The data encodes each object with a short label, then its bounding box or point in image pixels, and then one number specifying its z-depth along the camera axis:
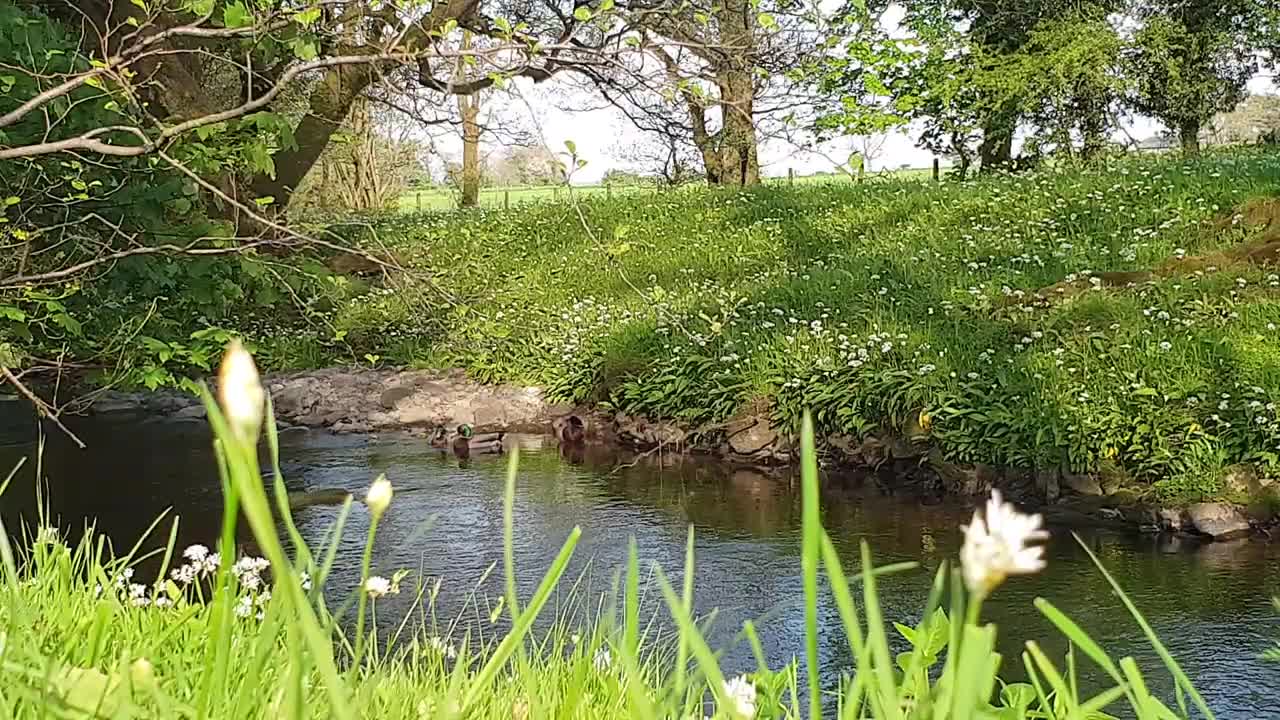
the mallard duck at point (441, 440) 9.82
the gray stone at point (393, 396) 11.05
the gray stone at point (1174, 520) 6.88
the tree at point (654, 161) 19.01
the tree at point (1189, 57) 18.88
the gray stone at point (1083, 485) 7.35
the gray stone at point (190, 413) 10.96
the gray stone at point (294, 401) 11.12
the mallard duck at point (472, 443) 9.68
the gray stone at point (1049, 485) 7.50
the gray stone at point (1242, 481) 6.88
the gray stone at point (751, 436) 9.11
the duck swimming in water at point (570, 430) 10.07
